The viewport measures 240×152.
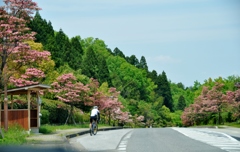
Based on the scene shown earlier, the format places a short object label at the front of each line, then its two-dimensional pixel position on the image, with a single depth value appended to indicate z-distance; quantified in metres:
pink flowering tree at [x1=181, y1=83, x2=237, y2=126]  69.44
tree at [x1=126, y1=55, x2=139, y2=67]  147.00
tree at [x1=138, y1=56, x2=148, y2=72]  148.82
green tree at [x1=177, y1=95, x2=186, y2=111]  155.12
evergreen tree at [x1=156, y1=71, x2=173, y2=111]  139.38
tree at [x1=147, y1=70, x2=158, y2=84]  142.62
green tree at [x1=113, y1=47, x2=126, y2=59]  144.75
